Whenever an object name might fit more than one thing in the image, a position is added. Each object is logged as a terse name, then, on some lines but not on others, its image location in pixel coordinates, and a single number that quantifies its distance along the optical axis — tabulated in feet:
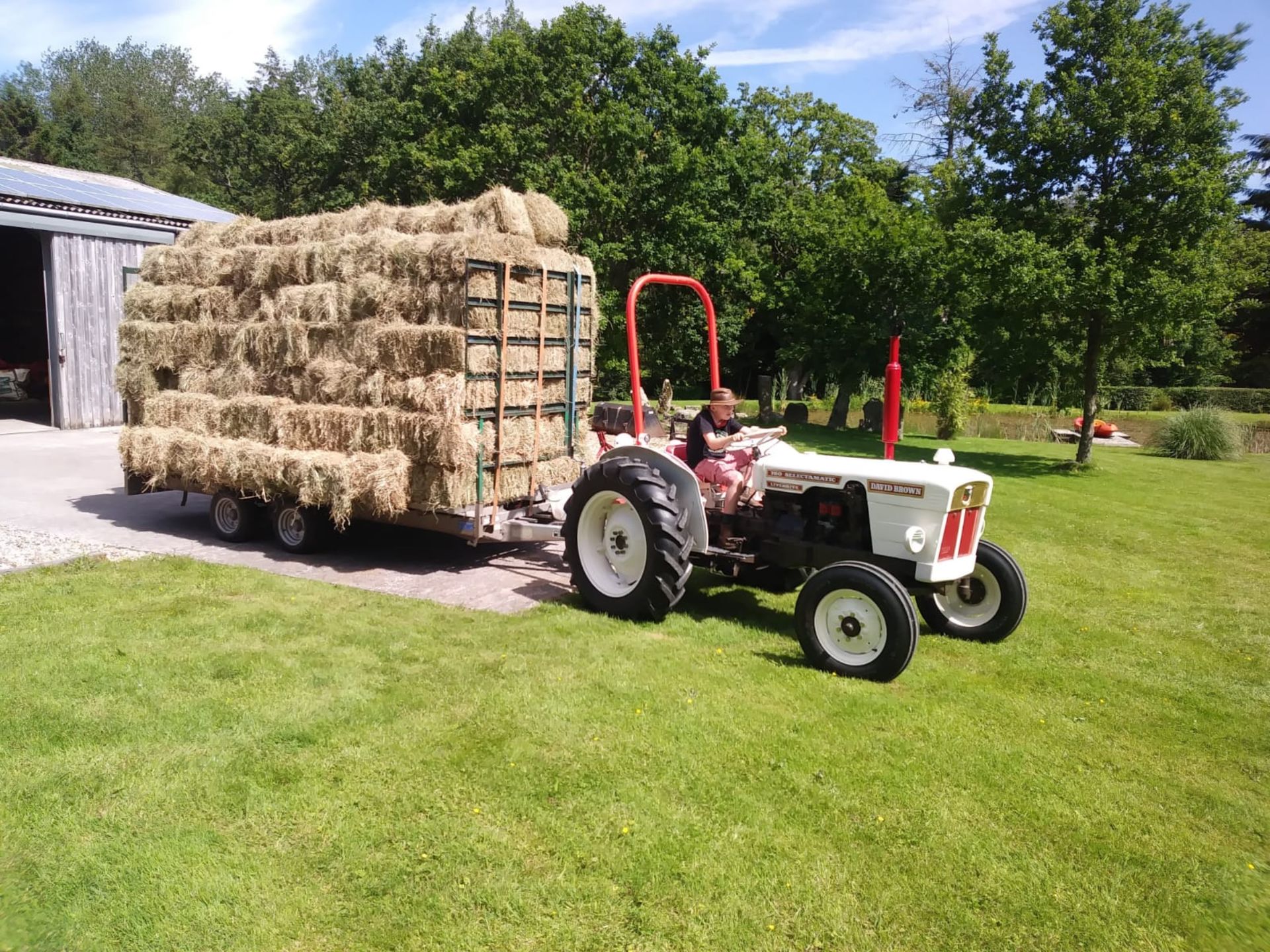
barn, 56.18
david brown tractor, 19.06
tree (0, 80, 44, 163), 176.96
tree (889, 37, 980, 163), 107.45
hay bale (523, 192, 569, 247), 30.25
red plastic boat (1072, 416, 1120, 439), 80.53
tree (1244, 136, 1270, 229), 124.88
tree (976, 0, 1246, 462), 53.36
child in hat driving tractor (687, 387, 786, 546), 23.02
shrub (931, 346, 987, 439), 79.46
